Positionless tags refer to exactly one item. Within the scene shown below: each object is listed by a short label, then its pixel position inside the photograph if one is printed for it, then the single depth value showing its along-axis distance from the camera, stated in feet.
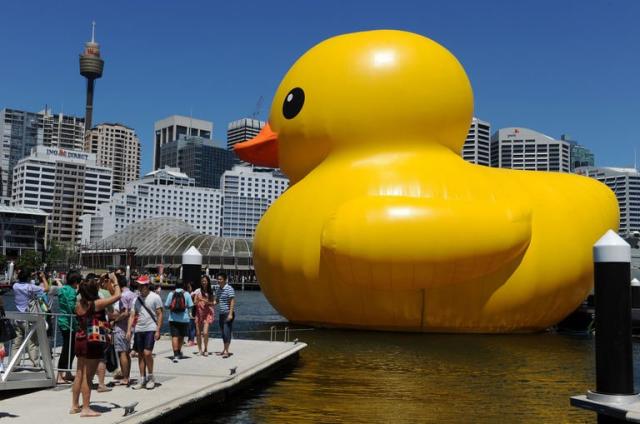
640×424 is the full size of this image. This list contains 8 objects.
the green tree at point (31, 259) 267.59
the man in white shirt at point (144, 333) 30.53
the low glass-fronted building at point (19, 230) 352.90
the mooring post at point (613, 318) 25.70
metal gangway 29.14
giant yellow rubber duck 53.93
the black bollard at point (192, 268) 50.55
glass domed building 301.22
